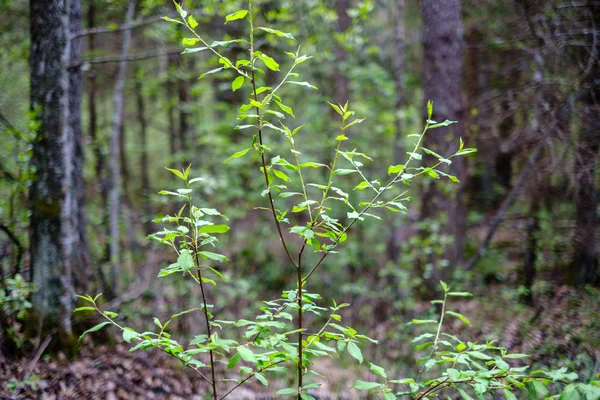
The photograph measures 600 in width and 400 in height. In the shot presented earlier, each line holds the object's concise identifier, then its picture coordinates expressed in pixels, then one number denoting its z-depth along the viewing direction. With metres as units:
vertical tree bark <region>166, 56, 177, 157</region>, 10.27
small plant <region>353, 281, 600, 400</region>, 1.63
